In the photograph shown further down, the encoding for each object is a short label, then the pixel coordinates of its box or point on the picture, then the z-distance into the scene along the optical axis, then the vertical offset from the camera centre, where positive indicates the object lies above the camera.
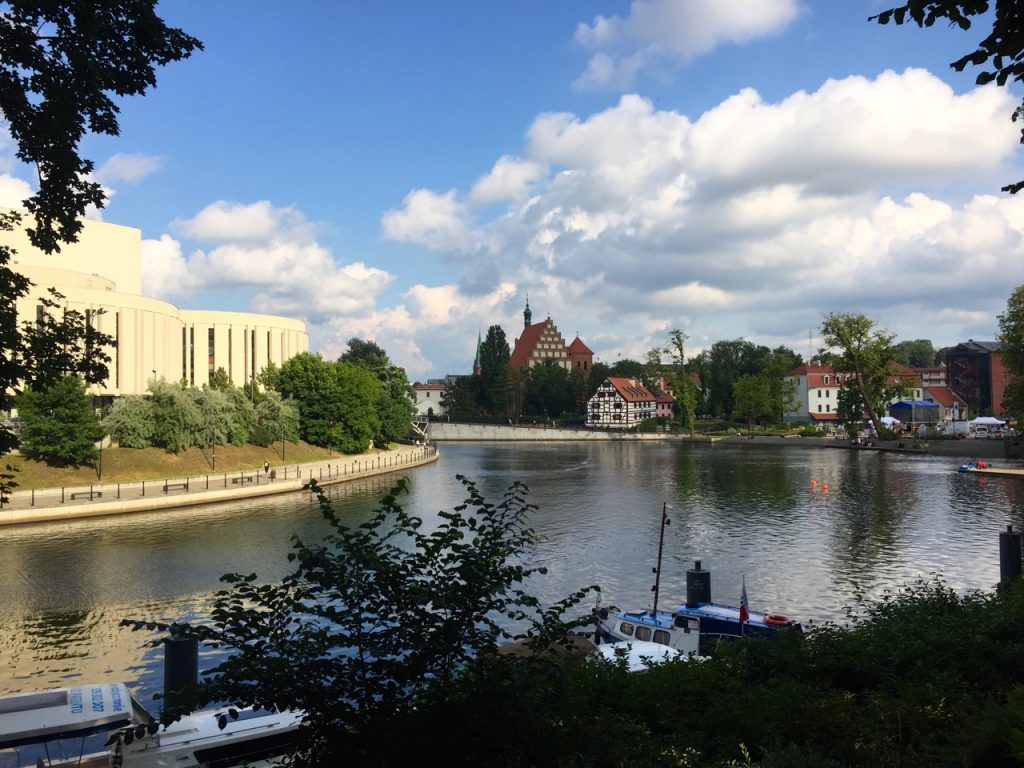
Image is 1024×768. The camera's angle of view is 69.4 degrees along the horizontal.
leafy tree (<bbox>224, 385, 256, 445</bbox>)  61.72 -0.50
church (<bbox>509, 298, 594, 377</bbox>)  165.62 +13.06
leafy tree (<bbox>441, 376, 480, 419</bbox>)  146.60 +1.96
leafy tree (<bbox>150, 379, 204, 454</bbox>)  55.41 -0.40
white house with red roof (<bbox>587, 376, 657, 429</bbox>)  132.88 +0.45
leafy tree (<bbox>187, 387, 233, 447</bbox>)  58.03 -0.38
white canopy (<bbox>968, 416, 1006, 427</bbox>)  83.50 -2.10
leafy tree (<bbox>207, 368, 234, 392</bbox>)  79.38 +3.40
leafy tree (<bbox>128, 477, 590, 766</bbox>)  6.26 -2.08
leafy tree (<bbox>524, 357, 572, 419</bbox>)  143.12 +3.17
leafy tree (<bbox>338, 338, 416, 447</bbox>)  87.19 +1.46
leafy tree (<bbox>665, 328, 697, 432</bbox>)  115.44 +3.00
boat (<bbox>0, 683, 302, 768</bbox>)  11.53 -5.25
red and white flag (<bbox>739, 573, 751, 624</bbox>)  17.81 -4.94
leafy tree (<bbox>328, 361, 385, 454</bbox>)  74.88 -0.25
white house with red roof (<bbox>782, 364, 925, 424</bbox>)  124.61 +1.65
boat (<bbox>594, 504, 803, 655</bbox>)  17.84 -5.47
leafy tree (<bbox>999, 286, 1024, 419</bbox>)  62.16 +4.74
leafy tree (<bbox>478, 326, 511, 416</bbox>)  143.00 +8.52
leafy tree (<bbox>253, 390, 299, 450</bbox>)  66.12 -0.83
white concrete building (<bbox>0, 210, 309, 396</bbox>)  66.44 +10.08
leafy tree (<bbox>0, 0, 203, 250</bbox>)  9.59 +4.44
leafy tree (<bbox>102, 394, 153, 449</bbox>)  53.69 -0.78
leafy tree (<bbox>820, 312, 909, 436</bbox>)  85.50 +5.52
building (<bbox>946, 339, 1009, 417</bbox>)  108.38 +4.25
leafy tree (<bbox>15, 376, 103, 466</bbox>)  46.09 -0.74
